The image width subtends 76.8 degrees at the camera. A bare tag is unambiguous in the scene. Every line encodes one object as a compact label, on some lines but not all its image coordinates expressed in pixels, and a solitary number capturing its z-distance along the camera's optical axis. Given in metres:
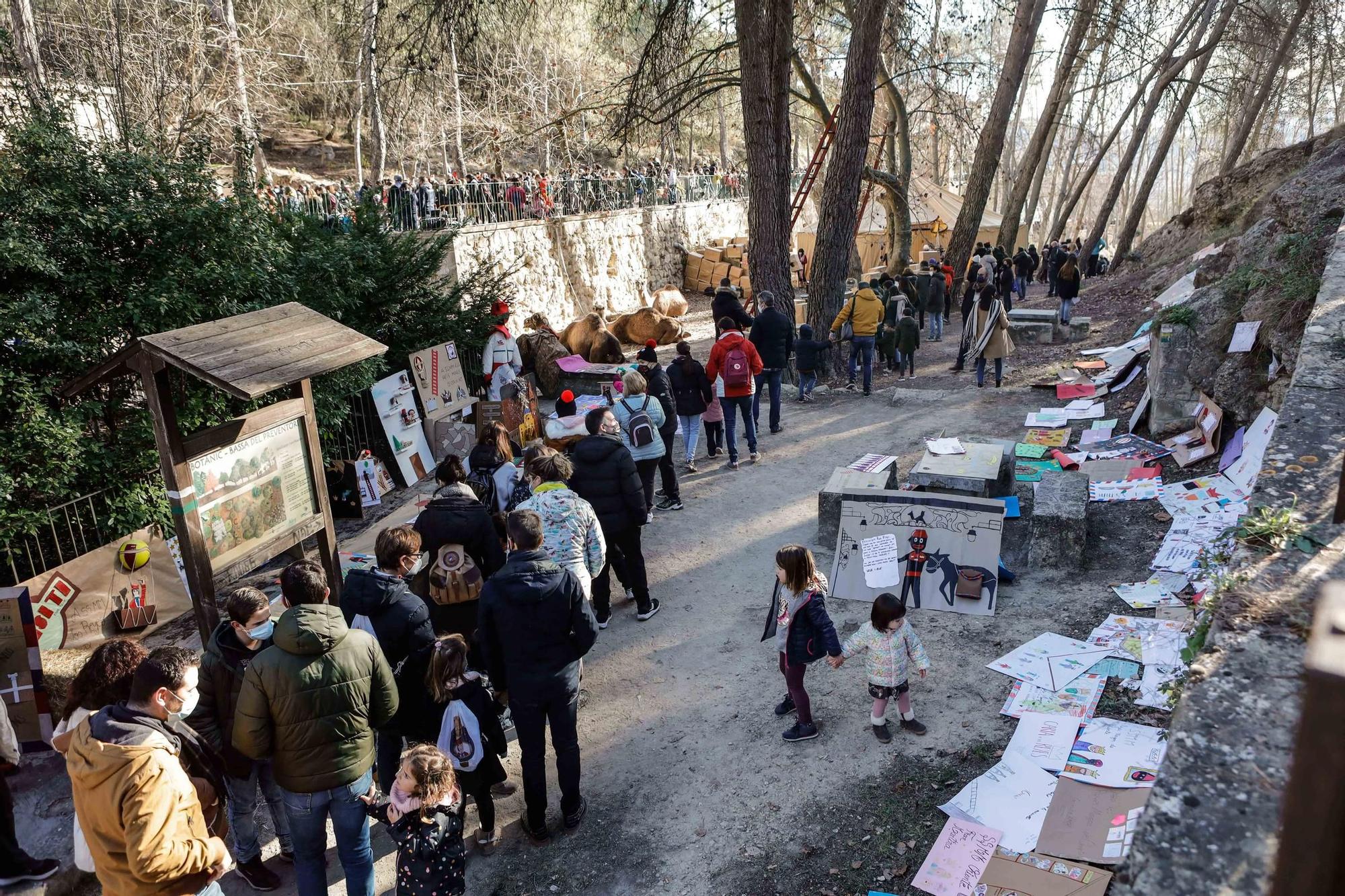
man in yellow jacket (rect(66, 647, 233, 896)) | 3.06
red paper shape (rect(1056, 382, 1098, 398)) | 11.21
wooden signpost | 4.76
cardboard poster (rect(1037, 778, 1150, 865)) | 3.71
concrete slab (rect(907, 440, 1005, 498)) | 7.14
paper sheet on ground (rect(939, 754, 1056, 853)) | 3.98
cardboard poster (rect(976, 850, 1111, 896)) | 3.49
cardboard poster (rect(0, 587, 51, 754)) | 5.41
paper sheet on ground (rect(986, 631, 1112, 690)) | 5.22
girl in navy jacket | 4.77
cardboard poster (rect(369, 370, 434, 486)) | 10.19
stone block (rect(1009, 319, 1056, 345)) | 15.13
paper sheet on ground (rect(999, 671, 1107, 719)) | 4.84
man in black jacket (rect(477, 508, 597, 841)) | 4.27
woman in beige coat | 12.06
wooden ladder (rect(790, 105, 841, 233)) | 16.55
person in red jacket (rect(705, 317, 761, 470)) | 9.68
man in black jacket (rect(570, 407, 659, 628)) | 6.21
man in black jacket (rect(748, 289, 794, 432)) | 10.96
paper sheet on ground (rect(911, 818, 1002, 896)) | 3.81
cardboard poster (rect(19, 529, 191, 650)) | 6.30
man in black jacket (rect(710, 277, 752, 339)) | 11.81
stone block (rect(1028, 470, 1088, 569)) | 6.60
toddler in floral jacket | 4.78
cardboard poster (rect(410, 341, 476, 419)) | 10.91
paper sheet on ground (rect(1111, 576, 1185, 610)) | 5.86
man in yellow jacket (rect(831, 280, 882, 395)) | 12.39
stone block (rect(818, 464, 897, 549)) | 7.51
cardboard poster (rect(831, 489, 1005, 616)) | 6.40
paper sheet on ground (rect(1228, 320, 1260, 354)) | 7.83
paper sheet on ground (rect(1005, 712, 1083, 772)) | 4.45
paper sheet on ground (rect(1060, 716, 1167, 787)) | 4.16
